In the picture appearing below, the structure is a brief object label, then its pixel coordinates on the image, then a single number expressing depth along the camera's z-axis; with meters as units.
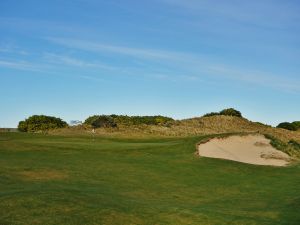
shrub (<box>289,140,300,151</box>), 43.03
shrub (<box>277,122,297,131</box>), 91.05
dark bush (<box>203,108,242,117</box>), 91.19
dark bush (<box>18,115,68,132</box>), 86.69
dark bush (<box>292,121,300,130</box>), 91.41
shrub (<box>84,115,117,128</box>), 72.25
